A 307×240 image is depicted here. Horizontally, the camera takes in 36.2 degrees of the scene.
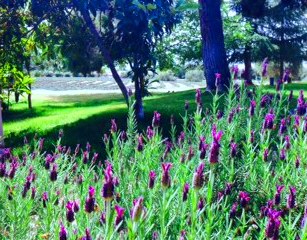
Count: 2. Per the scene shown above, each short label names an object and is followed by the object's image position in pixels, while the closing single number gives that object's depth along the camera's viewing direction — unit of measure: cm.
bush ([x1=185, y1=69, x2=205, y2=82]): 5469
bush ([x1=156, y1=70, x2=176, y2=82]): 5406
